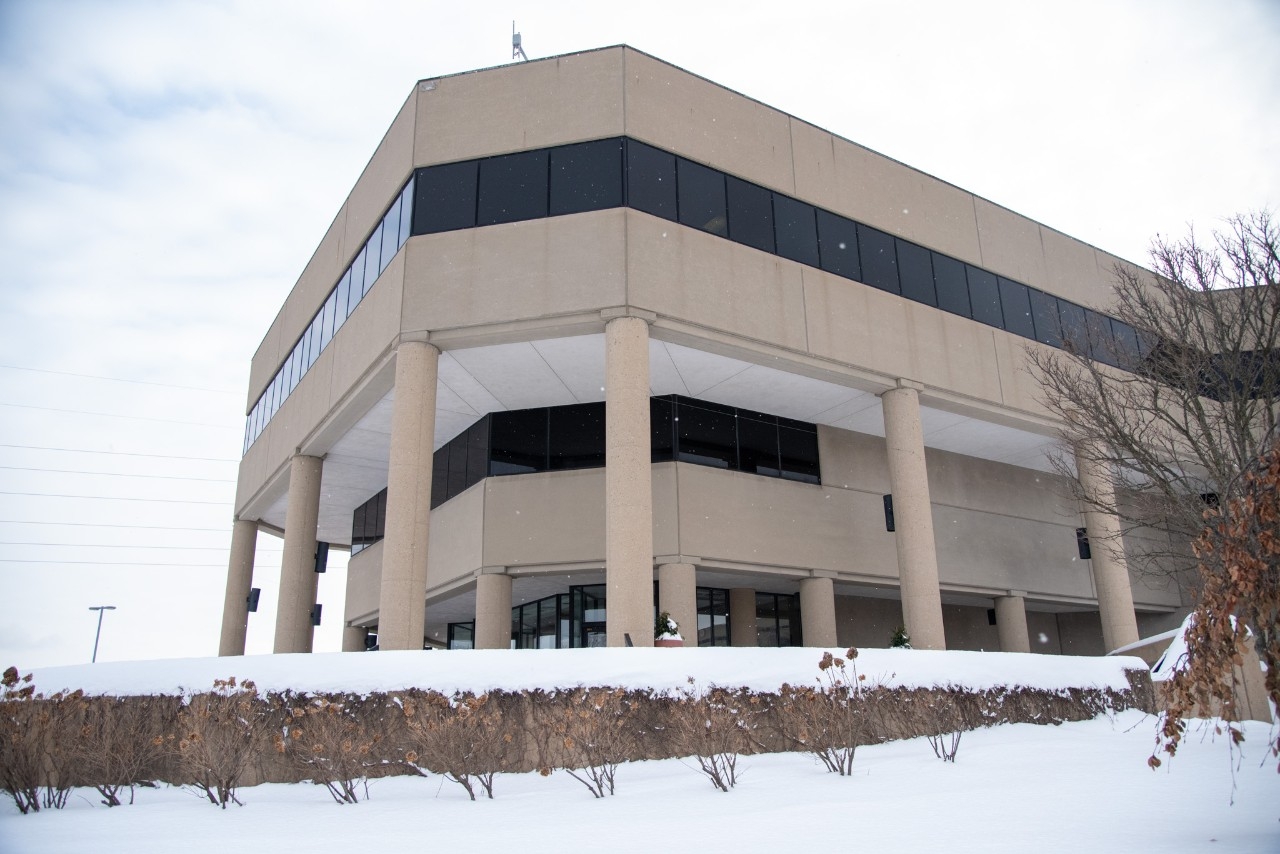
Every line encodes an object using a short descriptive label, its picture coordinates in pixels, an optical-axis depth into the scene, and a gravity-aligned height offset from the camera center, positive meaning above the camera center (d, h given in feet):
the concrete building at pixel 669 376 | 61.00 +24.99
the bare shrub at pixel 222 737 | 29.58 -0.56
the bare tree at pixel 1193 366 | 45.34 +17.43
